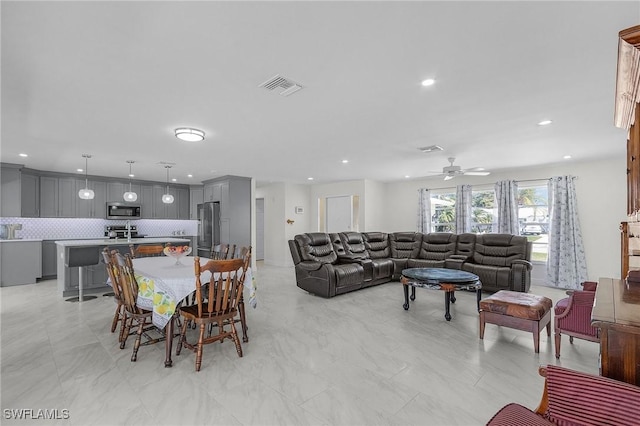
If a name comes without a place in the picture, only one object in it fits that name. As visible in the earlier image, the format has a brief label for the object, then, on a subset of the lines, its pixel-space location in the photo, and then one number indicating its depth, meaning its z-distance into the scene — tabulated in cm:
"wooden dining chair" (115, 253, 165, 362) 278
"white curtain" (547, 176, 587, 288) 582
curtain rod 644
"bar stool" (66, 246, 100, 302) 489
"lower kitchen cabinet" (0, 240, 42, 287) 588
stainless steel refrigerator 770
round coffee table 402
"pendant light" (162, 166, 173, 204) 643
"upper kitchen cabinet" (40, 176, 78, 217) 680
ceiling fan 524
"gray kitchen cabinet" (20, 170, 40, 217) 638
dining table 270
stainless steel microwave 755
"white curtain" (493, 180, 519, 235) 661
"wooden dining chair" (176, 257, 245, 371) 266
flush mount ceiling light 360
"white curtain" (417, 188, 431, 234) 799
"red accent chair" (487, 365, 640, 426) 104
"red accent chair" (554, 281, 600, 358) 274
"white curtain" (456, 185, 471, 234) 729
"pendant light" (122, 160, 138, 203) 582
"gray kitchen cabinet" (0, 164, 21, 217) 589
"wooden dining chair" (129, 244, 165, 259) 432
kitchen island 509
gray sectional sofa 521
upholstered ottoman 299
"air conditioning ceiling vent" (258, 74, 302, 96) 240
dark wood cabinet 109
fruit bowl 353
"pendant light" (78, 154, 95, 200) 518
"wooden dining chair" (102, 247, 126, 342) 304
